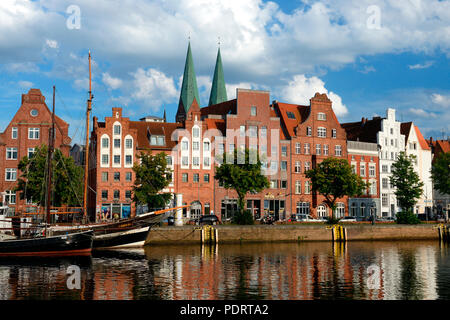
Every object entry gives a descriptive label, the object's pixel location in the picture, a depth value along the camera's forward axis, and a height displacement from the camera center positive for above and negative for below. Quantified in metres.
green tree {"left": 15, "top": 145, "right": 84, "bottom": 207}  67.56 +3.57
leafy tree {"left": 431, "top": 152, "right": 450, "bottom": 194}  93.00 +5.28
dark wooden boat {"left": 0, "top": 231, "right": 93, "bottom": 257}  49.50 -3.55
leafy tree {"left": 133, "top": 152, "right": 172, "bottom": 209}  69.44 +3.63
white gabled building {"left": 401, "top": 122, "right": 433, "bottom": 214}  111.12 +9.54
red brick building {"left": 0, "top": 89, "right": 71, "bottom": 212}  83.48 +11.06
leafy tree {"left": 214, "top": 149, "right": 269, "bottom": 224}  71.06 +4.36
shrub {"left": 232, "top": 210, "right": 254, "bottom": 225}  65.44 -1.50
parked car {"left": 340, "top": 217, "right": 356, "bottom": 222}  83.44 -2.21
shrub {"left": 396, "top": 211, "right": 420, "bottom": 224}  73.56 -1.86
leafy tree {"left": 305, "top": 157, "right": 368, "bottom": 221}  79.00 +3.69
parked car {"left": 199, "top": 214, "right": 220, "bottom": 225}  69.52 -1.81
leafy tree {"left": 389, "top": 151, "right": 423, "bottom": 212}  89.75 +3.61
